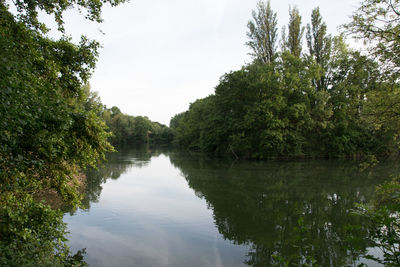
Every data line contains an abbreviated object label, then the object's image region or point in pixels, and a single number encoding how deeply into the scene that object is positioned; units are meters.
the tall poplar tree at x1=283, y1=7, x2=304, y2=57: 38.78
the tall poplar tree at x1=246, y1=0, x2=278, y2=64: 38.72
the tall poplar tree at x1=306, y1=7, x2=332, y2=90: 38.94
